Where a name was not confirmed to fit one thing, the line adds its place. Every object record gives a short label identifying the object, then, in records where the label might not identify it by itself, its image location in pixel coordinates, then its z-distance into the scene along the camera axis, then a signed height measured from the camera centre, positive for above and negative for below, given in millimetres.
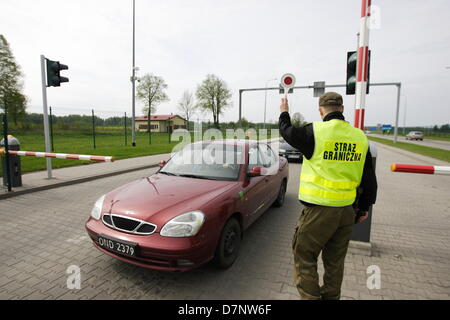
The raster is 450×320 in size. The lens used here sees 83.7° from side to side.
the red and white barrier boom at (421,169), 3252 -424
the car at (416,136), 43438 +20
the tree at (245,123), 51944 +2464
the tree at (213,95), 50938 +7923
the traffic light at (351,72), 3775 +969
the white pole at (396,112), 26484 +2687
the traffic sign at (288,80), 3797 +834
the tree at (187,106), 53219 +5923
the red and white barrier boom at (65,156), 5324 -541
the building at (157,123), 59688 +2826
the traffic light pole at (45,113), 7258 +579
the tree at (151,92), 46531 +7742
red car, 2531 -878
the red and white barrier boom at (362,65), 3428 +979
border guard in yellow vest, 2100 -451
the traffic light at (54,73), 7164 +1701
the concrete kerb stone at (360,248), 3464 -1571
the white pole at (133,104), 19422 +2307
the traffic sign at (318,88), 18312 +3454
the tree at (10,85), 29750 +5716
